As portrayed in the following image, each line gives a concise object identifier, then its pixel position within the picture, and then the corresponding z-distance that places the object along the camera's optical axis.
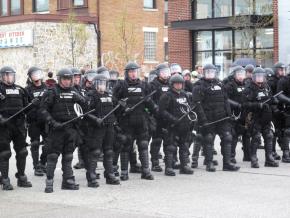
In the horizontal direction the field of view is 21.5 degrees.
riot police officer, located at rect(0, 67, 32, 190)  12.62
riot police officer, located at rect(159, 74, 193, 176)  14.06
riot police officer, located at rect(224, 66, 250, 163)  15.50
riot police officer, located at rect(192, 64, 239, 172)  14.55
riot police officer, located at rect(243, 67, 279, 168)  15.04
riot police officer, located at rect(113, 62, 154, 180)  13.70
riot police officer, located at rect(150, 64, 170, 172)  14.58
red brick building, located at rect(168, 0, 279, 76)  28.23
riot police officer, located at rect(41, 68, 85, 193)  12.34
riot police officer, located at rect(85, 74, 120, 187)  12.84
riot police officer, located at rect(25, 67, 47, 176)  14.31
